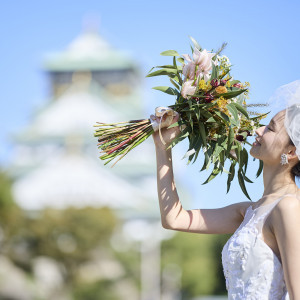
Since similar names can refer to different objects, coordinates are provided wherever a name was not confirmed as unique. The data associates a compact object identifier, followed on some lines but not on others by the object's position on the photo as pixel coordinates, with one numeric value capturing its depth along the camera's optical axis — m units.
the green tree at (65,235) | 29.34
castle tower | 59.16
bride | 2.73
